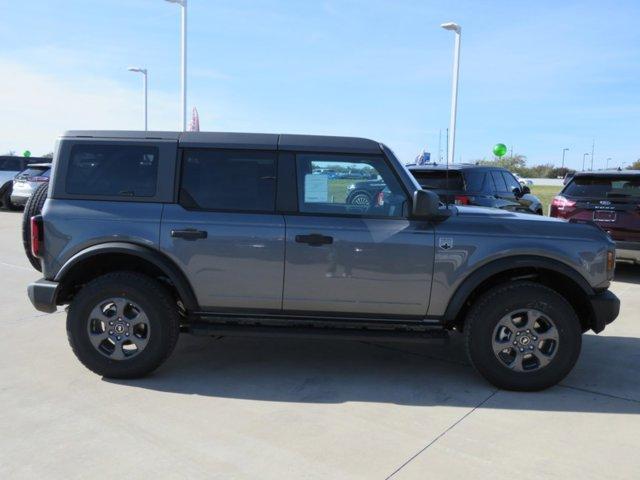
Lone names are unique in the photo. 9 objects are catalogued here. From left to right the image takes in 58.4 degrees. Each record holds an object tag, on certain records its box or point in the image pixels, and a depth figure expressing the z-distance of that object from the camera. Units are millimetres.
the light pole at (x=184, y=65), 19969
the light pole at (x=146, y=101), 26625
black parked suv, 8922
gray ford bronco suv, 4141
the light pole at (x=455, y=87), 19453
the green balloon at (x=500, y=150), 22672
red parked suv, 8023
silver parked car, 17422
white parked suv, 19391
